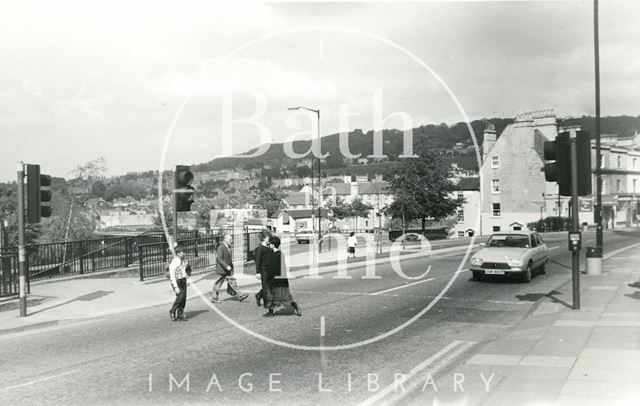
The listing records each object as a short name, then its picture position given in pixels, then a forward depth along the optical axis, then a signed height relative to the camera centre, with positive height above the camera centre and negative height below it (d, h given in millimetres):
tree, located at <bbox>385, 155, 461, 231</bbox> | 56406 +2031
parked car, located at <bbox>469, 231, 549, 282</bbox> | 17266 -1490
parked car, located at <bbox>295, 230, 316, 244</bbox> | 56094 -2784
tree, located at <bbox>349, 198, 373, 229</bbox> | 103312 +27
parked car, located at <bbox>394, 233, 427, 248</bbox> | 49078 -2738
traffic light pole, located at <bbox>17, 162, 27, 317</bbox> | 12430 -833
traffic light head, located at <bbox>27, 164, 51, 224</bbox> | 12672 +335
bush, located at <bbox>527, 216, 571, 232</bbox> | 64250 -1870
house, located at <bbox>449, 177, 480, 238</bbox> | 76375 -398
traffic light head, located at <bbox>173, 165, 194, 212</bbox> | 14383 +548
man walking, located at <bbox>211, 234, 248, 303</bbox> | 14508 -1458
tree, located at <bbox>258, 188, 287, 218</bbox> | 105625 +1287
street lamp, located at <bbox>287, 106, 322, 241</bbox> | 32144 +5919
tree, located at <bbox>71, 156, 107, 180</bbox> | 35188 +2560
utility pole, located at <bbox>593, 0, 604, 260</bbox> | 21297 +4216
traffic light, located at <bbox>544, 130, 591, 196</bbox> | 11320 +913
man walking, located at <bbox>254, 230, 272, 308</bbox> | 11914 -1130
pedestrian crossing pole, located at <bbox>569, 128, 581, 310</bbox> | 11344 -409
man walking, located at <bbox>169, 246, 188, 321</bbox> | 11703 -1392
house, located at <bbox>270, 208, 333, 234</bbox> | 115312 -2211
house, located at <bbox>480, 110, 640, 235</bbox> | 69562 +3171
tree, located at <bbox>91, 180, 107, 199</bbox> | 36506 +1529
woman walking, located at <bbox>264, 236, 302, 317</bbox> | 11820 -1507
